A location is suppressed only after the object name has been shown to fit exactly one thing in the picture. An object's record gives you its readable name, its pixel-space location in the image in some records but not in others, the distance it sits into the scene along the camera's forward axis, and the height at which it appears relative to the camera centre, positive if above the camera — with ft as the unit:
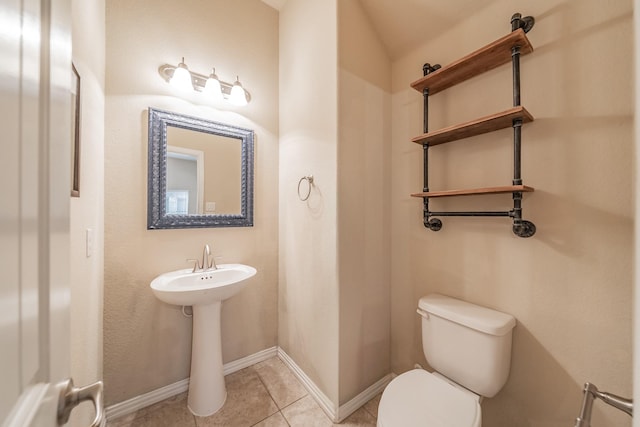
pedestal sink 4.66 -2.65
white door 0.89 +0.02
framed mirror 4.91 +0.94
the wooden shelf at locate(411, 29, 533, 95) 3.41 +2.46
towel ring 5.22 +0.68
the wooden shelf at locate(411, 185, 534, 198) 3.35 +0.36
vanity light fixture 4.93 +2.90
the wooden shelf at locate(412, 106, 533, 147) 3.38 +1.41
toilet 3.13 -2.45
